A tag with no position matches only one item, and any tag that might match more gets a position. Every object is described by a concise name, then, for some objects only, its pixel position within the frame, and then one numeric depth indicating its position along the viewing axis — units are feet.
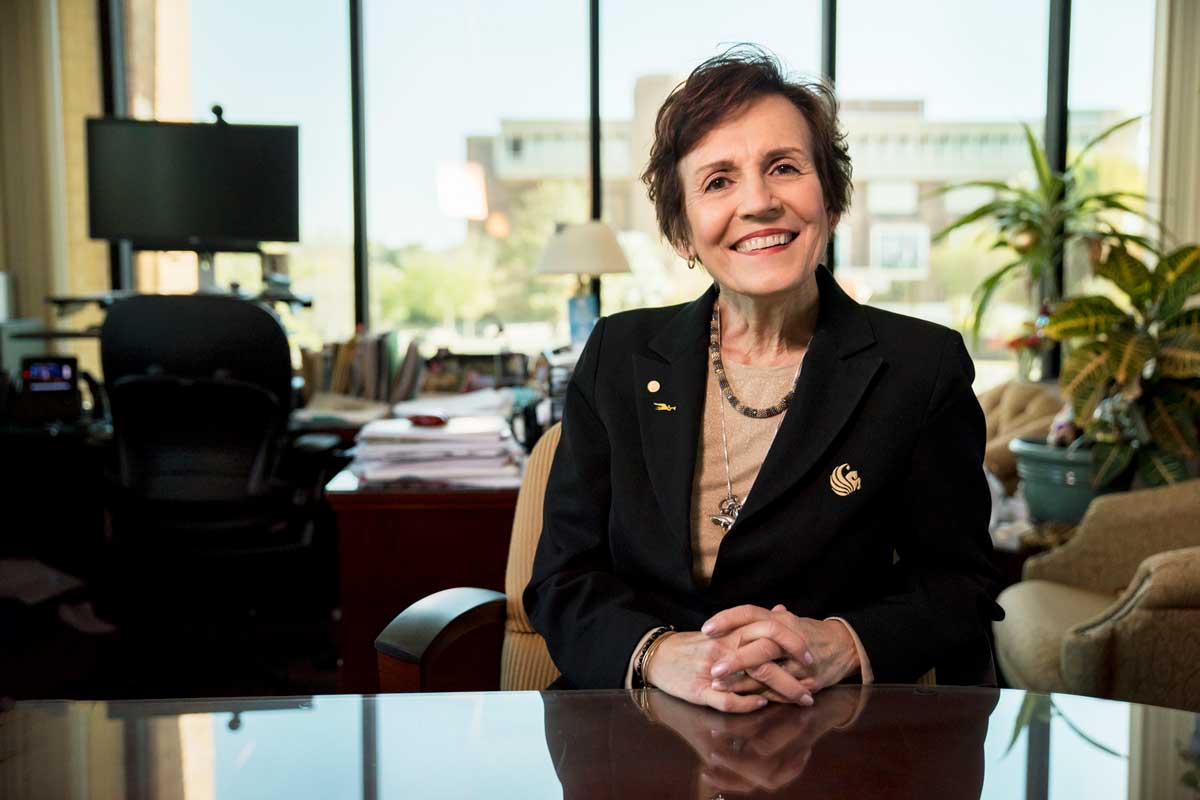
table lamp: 15.26
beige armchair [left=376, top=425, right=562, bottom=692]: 5.01
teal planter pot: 10.84
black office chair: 10.46
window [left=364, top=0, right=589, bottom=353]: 19.90
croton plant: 10.41
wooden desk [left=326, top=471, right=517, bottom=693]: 7.86
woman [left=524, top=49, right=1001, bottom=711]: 4.71
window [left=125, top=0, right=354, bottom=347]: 19.48
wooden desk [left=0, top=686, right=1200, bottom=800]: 3.08
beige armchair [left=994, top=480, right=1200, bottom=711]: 6.61
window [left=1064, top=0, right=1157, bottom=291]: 20.47
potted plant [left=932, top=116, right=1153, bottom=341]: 18.45
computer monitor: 13.75
